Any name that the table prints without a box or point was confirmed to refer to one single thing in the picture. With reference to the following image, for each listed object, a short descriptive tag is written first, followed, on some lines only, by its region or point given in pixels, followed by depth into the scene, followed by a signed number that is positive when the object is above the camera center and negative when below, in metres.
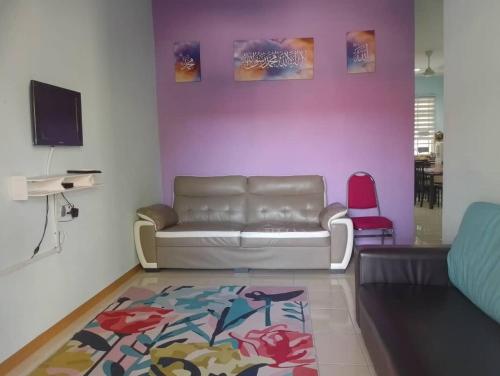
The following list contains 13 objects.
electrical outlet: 2.76 -0.32
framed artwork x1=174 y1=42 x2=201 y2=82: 4.49 +1.16
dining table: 7.32 -0.49
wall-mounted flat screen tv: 2.43 +0.33
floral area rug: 2.17 -1.13
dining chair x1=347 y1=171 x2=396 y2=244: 4.35 -0.43
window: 9.76 +0.78
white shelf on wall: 2.25 -0.12
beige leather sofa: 3.74 -0.68
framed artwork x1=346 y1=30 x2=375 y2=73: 4.30 +1.16
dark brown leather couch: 1.44 -0.75
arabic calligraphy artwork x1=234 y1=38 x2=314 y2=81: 4.37 +1.13
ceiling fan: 7.36 +1.93
